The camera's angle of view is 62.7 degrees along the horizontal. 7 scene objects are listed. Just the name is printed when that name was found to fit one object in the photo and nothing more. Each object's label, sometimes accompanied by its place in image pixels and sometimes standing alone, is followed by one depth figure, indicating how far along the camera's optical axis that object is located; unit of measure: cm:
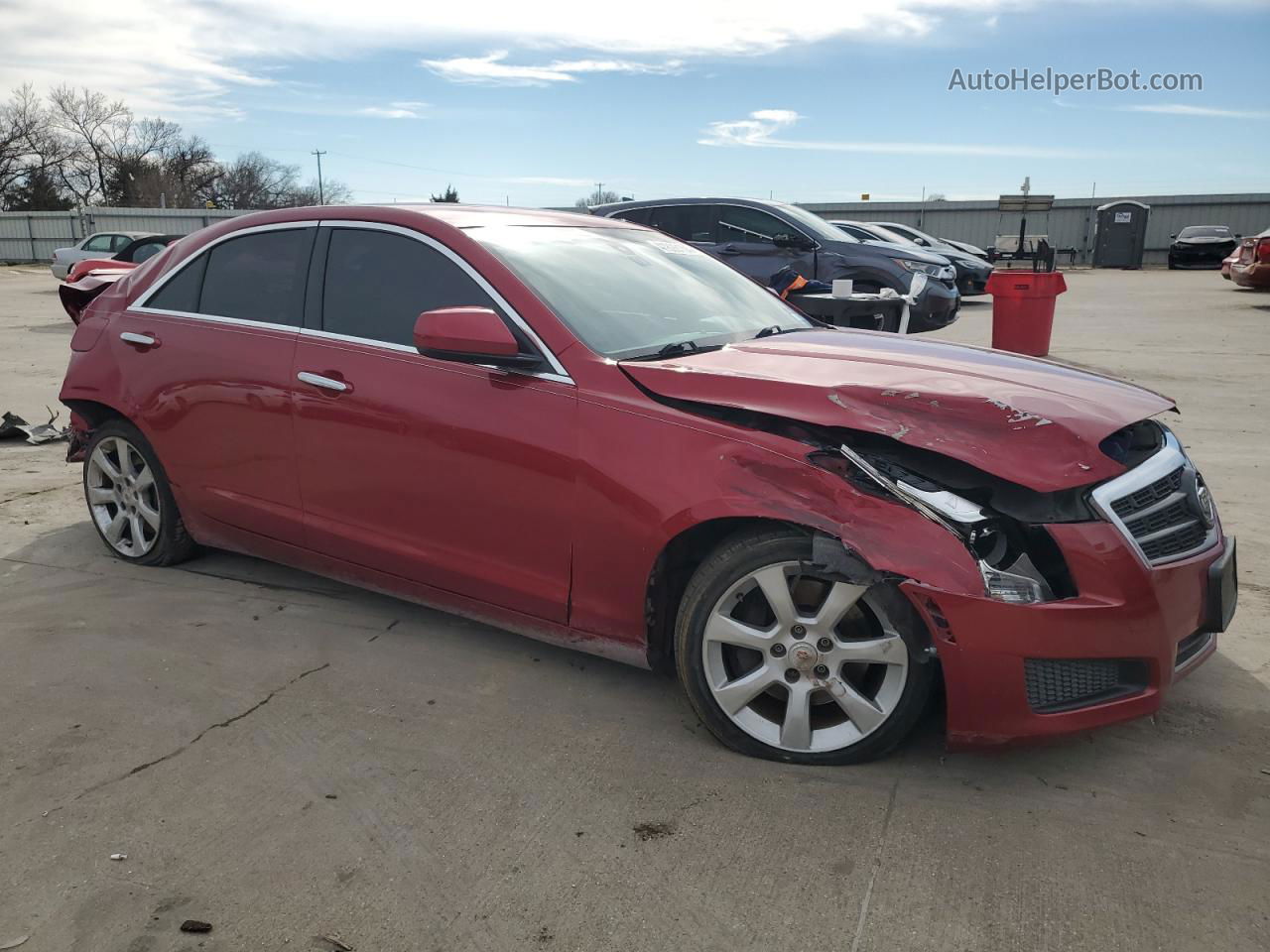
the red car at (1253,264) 1762
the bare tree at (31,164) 6128
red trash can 988
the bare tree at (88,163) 6675
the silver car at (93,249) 2252
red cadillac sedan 272
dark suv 1145
